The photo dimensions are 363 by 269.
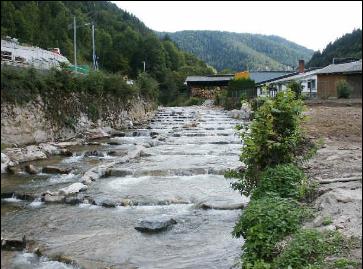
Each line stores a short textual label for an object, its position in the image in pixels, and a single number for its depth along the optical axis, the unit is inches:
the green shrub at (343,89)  1069.8
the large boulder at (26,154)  626.7
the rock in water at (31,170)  577.0
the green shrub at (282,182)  300.6
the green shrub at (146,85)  1710.4
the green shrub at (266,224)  239.8
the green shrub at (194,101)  2519.9
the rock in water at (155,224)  355.0
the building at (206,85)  2716.5
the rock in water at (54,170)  581.7
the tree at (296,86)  1112.3
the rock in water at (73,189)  466.9
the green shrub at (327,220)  239.8
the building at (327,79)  1155.9
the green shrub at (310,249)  207.9
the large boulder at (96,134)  964.7
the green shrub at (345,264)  189.6
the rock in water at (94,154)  735.7
